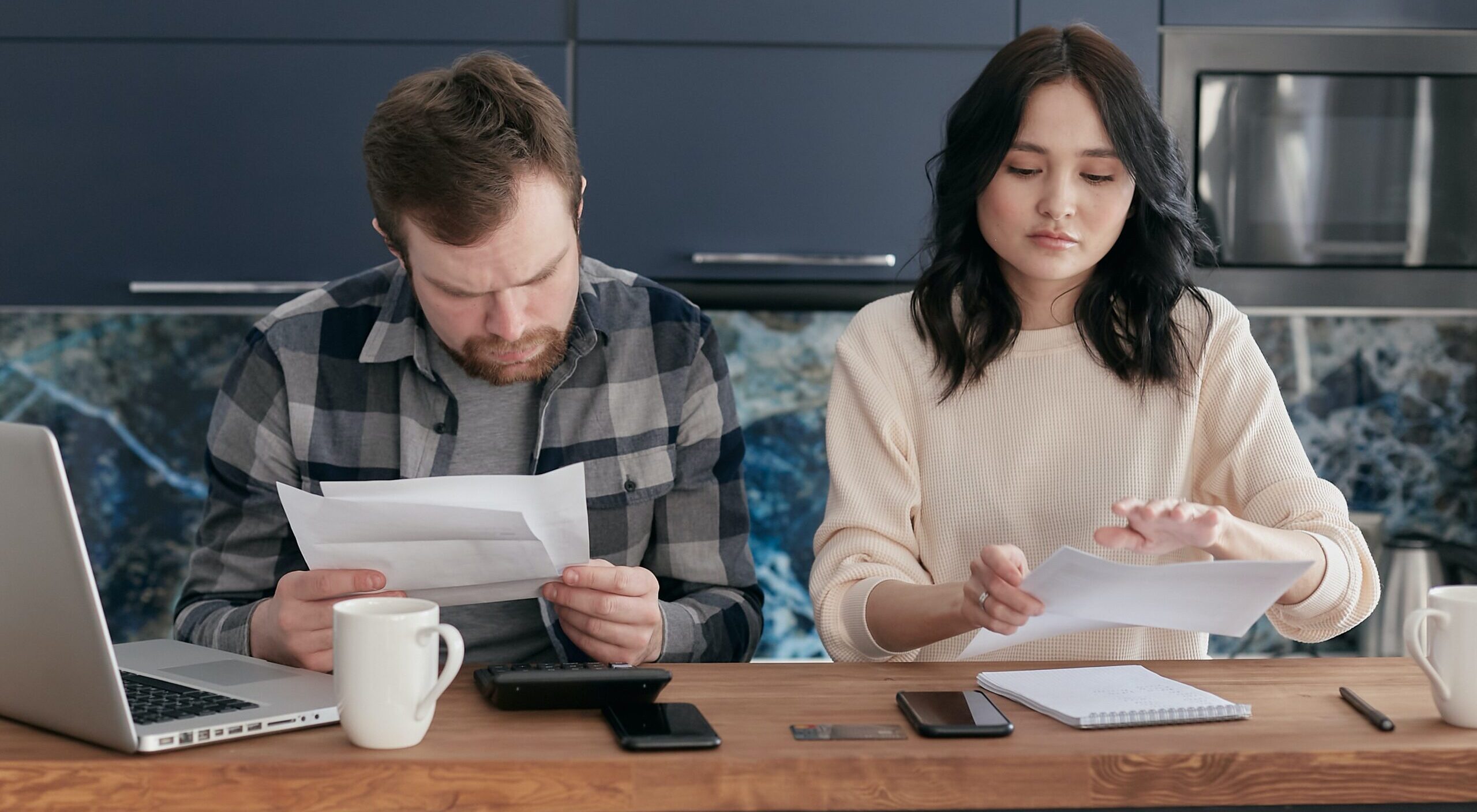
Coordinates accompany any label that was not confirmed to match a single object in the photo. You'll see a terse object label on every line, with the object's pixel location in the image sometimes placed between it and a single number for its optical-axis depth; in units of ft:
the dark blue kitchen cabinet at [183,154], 6.63
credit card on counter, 2.98
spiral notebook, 3.13
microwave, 6.69
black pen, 3.11
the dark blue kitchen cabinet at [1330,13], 6.69
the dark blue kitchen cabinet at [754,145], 6.71
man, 4.15
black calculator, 3.18
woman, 4.43
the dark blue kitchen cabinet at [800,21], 6.68
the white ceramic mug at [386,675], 2.84
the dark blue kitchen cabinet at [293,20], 6.59
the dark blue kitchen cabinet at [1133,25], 6.68
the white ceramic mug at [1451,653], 3.10
